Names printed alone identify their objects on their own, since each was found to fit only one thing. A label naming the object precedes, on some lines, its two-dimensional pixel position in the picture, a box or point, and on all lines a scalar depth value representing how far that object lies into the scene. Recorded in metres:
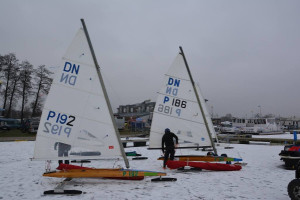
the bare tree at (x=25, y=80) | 33.31
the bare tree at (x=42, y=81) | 35.22
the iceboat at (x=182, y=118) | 9.38
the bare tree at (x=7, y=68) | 31.70
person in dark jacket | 8.81
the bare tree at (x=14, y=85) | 32.47
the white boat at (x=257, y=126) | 38.25
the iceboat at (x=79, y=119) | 6.45
